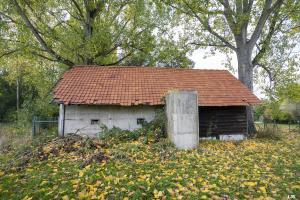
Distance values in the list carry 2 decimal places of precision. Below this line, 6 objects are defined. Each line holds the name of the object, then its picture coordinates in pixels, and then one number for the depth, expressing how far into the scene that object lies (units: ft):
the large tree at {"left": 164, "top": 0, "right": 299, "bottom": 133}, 47.19
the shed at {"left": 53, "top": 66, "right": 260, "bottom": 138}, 38.52
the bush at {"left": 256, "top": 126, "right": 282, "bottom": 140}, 44.59
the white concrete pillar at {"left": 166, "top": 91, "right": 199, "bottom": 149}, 31.30
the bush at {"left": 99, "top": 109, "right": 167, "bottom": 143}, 34.81
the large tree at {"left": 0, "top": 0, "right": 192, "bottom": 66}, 50.21
